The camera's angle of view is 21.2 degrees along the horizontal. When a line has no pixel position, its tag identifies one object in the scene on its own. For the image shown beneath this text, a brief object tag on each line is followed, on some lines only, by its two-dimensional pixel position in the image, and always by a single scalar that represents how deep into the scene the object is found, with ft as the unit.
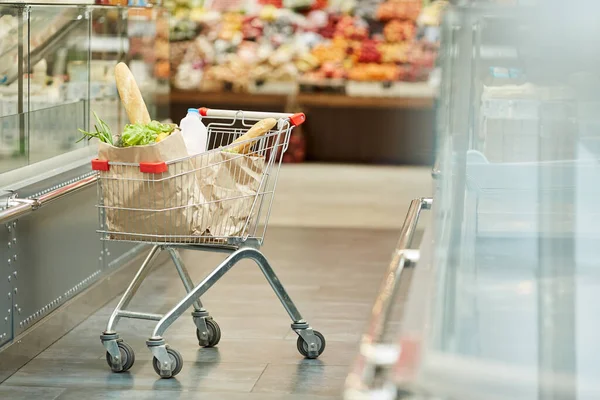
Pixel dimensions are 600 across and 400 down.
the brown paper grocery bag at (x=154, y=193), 17.50
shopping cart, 17.61
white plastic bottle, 18.64
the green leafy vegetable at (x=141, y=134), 17.71
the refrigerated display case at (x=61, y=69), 19.93
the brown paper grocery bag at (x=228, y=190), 17.92
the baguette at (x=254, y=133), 18.34
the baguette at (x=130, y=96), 18.99
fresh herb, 18.14
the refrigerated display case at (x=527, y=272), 7.41
